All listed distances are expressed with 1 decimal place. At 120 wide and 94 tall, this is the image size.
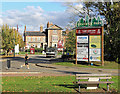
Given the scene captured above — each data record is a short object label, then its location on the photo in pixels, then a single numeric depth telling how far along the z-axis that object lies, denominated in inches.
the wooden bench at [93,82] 390.1
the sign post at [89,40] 1090.1
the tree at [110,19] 1183.6
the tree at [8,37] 2146.8
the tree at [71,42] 1527.7
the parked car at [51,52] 1997.2
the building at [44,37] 3476.9
